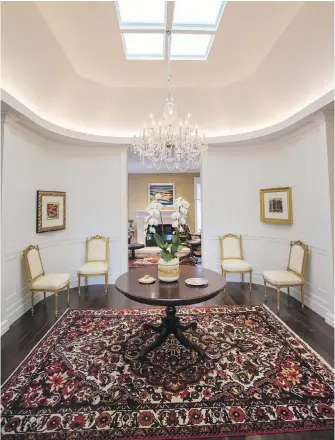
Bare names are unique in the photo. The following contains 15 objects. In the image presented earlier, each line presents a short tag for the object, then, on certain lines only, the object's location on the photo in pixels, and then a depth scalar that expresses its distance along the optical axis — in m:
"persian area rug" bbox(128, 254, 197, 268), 6.54
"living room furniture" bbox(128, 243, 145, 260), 6.95
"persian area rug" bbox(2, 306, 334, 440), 1.61
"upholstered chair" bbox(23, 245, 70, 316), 3.31
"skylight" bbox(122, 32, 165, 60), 2.92
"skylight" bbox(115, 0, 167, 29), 2.41
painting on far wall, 9.52
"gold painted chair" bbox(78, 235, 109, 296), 4.44
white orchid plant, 2.35
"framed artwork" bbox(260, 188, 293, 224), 3.99
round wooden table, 2.08
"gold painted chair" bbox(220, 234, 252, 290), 4.45
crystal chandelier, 3.22
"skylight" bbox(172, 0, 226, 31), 2.41
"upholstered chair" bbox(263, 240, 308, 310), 3.37
